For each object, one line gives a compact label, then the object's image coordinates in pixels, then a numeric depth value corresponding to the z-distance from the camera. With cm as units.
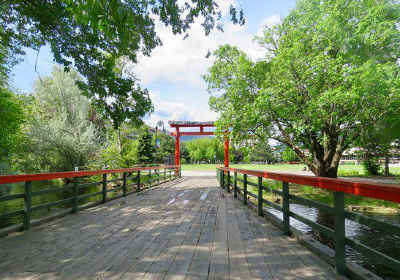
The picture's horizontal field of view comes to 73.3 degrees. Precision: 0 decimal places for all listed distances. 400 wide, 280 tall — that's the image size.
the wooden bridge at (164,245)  245
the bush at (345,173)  2404
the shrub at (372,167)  2377
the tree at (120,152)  1528
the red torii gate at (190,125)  1978
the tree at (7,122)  1161
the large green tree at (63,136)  1684
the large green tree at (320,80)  918
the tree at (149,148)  3897
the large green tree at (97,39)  618
